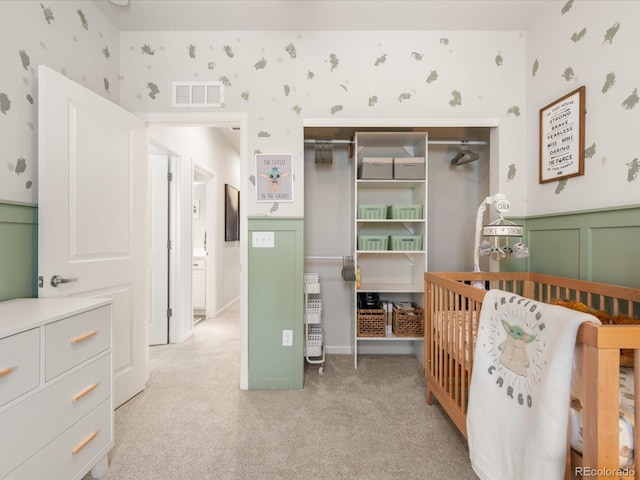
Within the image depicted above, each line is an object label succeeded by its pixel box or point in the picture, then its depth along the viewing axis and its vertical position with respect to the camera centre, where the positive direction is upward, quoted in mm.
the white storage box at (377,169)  2430 +570
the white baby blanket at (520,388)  865 -484
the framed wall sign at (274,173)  2184 +478
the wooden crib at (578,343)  788 -376
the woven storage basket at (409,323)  2500 -675
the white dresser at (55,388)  957 -536
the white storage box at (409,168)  2428 +576
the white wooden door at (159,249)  3113 -96
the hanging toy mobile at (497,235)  1731 +35
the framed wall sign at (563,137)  1728 +625
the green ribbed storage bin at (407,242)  2484 -11
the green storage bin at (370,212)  2490 +232
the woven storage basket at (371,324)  2527 -688
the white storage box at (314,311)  2398 -558
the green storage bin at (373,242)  2506 -12
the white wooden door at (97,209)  1510 +173
